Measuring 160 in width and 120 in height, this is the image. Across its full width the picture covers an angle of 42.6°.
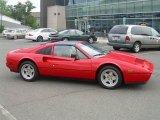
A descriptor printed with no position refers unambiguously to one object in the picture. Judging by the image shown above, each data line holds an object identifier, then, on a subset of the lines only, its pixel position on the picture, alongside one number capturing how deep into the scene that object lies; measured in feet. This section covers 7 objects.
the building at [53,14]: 132.44
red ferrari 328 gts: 17.22
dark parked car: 56.95
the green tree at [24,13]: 225.55
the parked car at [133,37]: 38.64
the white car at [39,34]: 71.66
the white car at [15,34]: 87.09
